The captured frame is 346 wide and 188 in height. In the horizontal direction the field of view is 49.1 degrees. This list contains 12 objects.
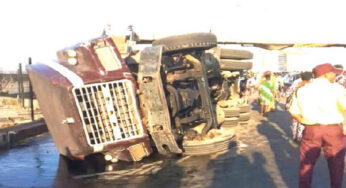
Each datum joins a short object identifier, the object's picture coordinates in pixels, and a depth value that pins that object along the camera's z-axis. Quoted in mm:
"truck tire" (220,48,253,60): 8320
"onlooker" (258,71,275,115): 12209
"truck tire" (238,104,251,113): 10027
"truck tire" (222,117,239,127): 9000
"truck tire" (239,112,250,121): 10094
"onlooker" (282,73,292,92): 31722
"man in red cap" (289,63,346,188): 3713
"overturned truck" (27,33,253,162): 5207
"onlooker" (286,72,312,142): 6898
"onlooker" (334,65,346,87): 11903
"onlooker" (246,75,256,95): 25506
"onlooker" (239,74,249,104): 15230
